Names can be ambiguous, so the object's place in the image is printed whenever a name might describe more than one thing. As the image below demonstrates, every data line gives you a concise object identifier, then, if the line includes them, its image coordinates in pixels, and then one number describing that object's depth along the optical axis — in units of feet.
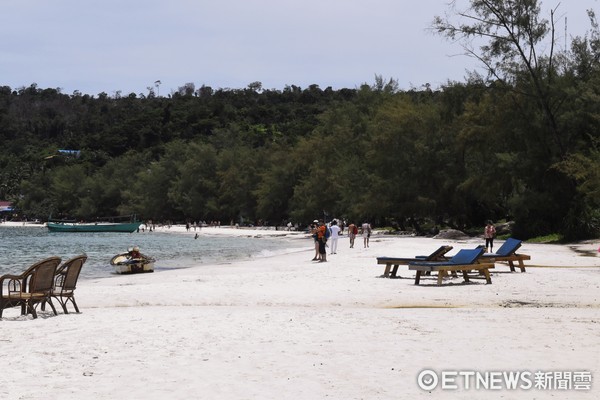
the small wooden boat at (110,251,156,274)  104.47
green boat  366.84
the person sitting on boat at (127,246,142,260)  107.76
